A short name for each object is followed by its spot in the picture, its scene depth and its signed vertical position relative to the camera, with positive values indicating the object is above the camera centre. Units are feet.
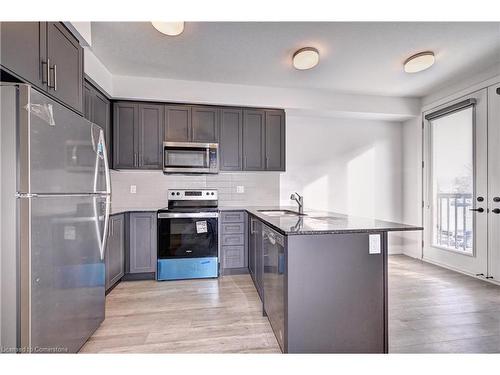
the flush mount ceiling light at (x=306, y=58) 8.04 +4.47
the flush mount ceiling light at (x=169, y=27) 6.49 +4.44
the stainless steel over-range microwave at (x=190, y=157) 10.52 +1.32
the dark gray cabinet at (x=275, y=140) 11.53 +2.28
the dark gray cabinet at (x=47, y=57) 4.18 +2.67
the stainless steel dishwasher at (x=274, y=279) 5.02 -2.19
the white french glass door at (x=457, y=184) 9.95 +0.09
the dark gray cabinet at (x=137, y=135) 10.32 +2.28
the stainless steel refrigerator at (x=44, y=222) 3.71 -0.64
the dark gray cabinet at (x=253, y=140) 11.34 +2.24
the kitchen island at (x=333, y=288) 4.77 -2.08
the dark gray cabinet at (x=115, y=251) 8.64 -2.49
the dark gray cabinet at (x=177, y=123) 10.68 +2.87
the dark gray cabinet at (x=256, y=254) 7.38 -2.32
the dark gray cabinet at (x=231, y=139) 11.12 +2.23
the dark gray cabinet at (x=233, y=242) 10.53 -2.47
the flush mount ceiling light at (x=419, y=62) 8.36 +4.49
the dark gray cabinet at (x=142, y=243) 9.93 -2.36
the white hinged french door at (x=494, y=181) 9.32 +0.20
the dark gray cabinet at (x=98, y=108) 8.09 +2.93
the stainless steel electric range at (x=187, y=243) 9.84 -2.38
